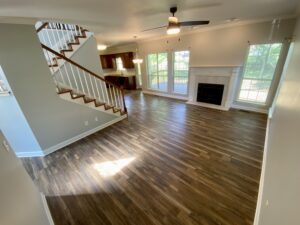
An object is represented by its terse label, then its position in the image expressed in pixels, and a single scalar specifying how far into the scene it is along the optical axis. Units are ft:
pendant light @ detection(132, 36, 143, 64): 23.82
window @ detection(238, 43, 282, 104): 12.82
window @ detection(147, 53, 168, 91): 20.95
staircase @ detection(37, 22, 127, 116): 11.46
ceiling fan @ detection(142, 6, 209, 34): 7.67
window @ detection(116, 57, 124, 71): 28.91
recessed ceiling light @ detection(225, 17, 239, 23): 11.09
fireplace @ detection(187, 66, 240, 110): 15.26
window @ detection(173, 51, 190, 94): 18.59
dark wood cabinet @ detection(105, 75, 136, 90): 27.84
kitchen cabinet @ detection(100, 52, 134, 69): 26.33
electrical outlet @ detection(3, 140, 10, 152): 4.05
